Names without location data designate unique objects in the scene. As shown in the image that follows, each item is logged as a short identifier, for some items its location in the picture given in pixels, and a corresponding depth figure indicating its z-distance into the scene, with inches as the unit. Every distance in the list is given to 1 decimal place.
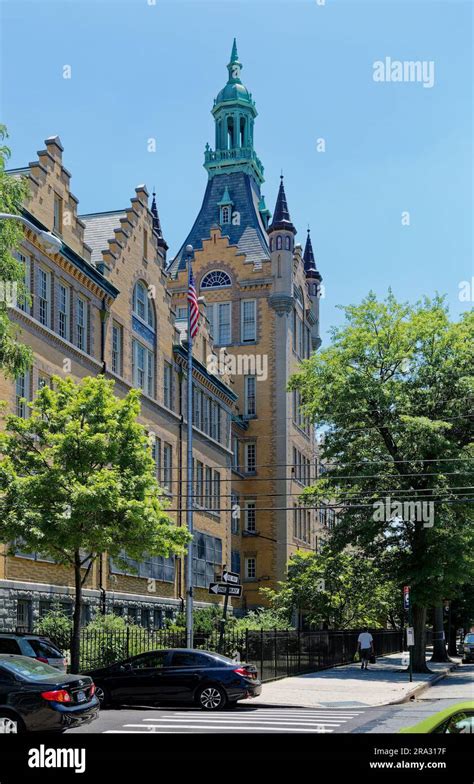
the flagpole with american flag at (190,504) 1265.4
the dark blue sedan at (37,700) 599.5
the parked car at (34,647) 832.9
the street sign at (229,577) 1079.6
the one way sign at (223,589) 1072.8
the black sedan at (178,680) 857.5
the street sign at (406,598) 1344.4
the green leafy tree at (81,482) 1019.3
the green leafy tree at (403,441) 1529.3
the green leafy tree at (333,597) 1948.8
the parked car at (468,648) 2096.5
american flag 1409.8
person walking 1537.4
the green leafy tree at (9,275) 831.1
